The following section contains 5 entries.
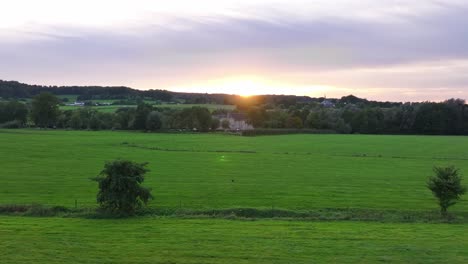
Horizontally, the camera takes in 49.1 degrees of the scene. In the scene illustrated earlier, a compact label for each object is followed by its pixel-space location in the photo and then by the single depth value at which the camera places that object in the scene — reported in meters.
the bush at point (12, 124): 163.50
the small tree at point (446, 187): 30.00
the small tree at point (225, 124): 192.62
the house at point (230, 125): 191.77
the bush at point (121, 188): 28.09
